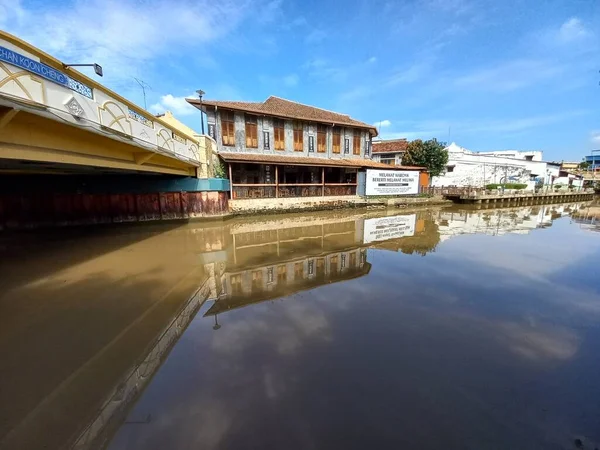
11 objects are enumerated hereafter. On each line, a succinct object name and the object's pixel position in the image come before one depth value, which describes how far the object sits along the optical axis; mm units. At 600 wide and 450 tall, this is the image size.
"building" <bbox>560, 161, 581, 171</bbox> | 66250
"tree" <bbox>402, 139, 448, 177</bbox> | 27781
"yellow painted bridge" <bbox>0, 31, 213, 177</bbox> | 4156
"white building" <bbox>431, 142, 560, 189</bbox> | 33531
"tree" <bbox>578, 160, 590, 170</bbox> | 59012
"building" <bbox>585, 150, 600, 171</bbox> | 70994
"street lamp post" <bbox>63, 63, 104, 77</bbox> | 5004
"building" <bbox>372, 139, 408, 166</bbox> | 31542
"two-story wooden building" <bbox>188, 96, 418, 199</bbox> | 18156
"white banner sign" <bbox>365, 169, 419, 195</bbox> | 21984
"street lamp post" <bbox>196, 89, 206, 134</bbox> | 16628
